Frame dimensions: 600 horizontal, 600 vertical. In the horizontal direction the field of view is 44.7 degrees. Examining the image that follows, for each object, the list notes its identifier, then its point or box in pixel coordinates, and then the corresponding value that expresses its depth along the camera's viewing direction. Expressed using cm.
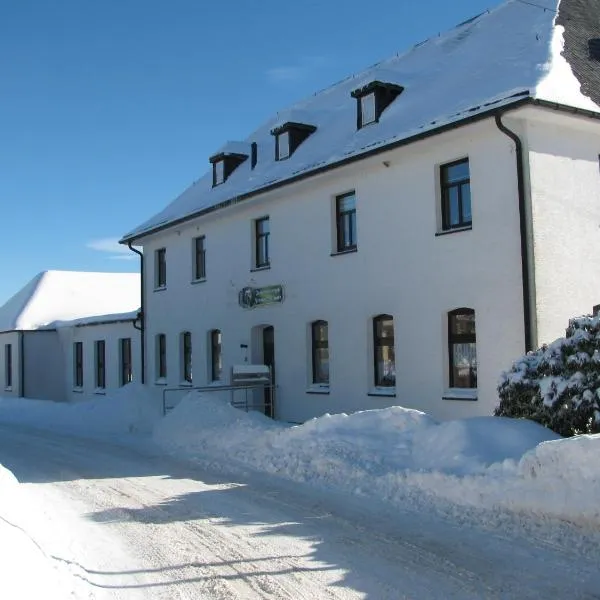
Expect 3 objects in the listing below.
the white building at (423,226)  1253
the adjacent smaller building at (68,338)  2772
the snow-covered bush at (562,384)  895
